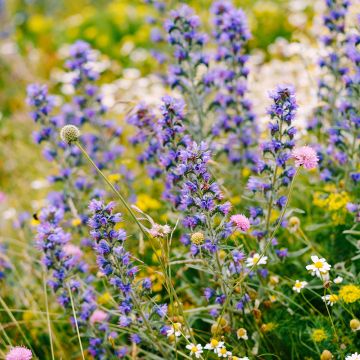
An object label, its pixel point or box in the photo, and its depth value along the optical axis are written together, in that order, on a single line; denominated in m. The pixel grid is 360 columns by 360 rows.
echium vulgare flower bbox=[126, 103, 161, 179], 3.46
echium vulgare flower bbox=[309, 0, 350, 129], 3.81
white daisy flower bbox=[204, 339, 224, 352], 2.62
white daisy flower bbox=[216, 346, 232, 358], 2.58
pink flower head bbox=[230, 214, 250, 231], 2.52
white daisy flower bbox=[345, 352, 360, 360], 2.35
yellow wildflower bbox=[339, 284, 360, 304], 2.56
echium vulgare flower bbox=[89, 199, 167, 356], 2.55
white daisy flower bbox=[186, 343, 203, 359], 2.60
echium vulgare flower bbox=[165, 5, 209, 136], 3.58
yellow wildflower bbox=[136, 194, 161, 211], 4.15
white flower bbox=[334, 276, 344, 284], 2.78
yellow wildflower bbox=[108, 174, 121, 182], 3.94
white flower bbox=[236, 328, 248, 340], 2.75
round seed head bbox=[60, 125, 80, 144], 2.28
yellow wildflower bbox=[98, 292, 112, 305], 3.32
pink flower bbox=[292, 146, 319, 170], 2.41
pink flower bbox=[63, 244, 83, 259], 3.38
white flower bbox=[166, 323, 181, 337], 2.60
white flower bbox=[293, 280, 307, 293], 2.74
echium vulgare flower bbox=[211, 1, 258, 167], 3.78
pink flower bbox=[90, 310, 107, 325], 3.08
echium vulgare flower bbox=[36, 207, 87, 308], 2.95
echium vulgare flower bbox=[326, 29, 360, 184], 3.37
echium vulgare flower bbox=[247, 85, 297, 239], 2.65
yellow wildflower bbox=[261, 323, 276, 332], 2.84
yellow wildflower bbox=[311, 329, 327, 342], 2.60
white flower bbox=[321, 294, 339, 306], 2.56
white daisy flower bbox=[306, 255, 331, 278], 2.60
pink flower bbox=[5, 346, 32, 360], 2.52
